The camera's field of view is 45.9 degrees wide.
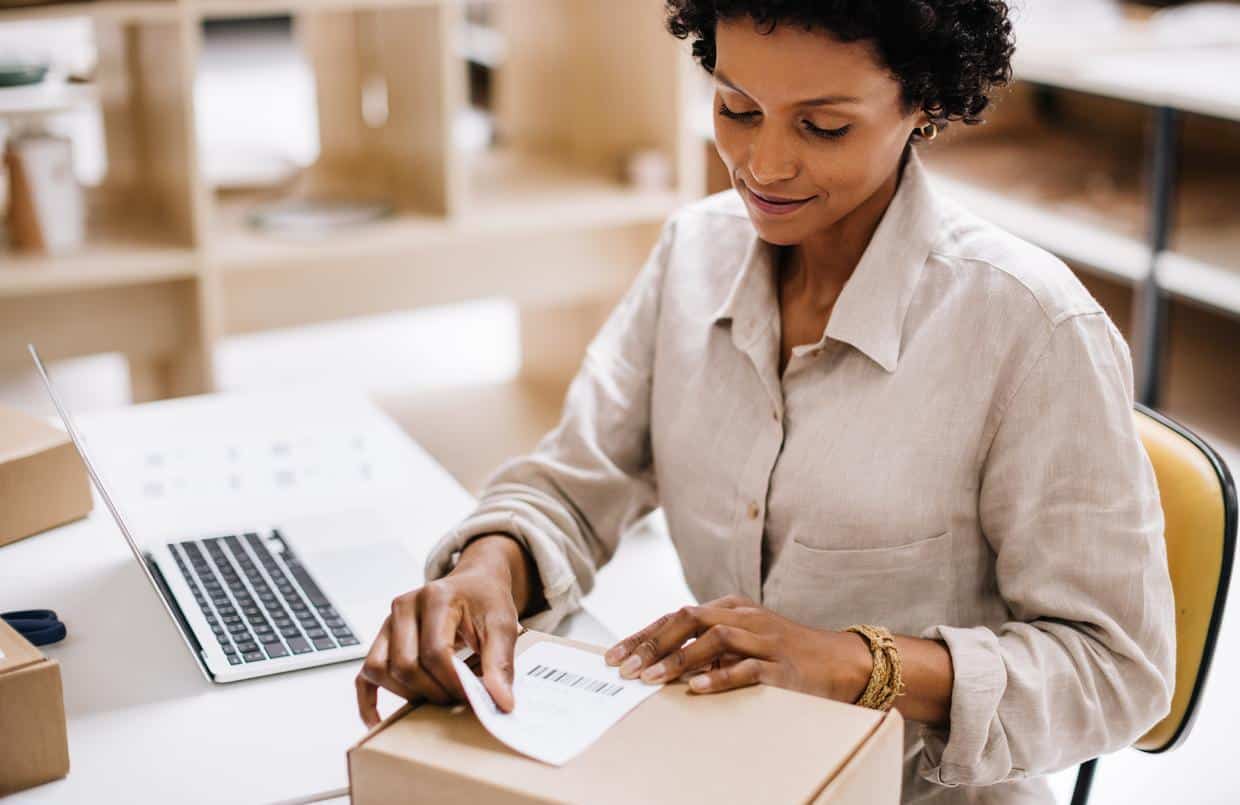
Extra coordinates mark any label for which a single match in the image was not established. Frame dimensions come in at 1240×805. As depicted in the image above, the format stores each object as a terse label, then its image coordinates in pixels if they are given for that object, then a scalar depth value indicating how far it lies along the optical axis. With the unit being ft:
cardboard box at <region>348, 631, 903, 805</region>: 2.89
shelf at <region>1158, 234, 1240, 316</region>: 10.44
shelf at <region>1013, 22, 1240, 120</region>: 10.30
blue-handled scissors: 4.20
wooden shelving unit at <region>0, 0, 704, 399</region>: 8.71
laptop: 4.10
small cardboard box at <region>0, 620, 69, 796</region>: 3.40
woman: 3.63
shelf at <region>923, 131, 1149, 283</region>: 11.29
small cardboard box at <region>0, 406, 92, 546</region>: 4.75
